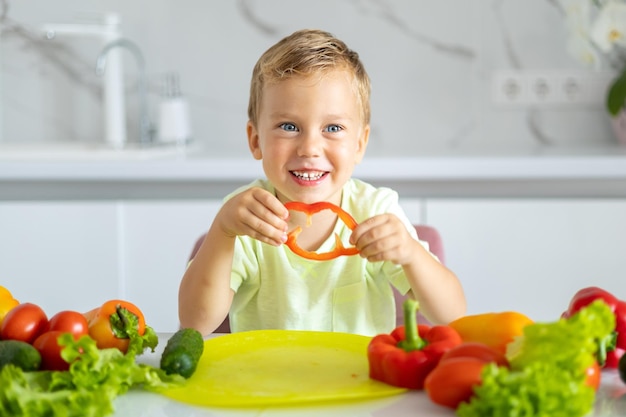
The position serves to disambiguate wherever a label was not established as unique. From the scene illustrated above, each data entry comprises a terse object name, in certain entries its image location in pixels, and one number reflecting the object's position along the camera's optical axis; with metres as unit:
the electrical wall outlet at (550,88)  2.98
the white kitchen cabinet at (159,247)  2.44
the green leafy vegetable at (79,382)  0.81
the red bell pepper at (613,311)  1.01
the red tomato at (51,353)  0.95
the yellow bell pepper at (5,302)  1.07
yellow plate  0.91
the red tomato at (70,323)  0.99
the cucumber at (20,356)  0.94
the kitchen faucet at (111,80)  2.88
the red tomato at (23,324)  1.00
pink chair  1.62
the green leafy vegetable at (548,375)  0.77
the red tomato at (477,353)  0.87
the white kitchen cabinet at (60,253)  2.44
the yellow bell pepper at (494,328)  0.96
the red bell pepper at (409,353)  0.93
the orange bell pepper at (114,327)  1.01
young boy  1.27
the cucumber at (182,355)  0.97
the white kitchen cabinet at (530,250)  2.44
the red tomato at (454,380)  0.84
